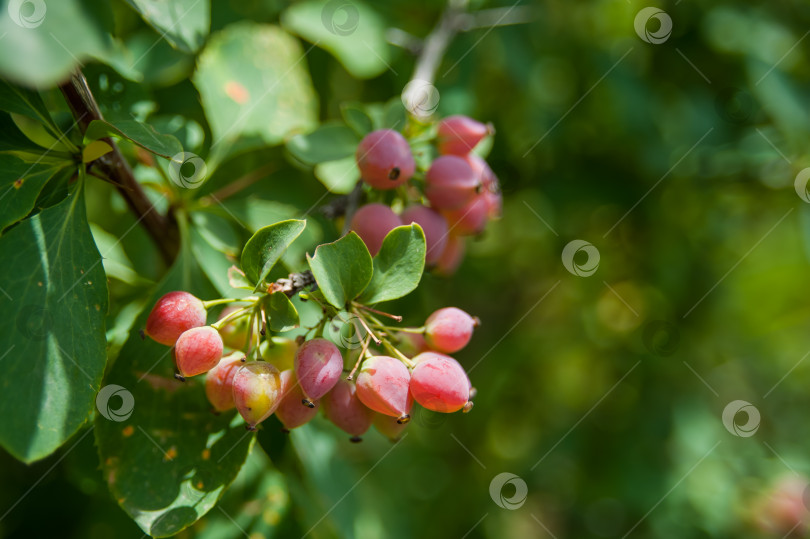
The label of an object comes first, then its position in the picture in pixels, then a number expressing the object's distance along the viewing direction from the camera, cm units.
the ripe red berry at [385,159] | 35
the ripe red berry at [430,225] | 36
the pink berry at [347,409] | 34
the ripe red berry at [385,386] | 34
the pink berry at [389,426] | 35
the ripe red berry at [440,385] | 34
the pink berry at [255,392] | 33
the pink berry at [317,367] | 33
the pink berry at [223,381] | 34
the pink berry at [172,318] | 34
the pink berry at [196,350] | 33
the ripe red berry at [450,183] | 36
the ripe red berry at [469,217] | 37
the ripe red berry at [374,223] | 35
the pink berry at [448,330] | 35
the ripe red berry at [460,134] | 37
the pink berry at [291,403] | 34
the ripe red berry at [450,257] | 38
